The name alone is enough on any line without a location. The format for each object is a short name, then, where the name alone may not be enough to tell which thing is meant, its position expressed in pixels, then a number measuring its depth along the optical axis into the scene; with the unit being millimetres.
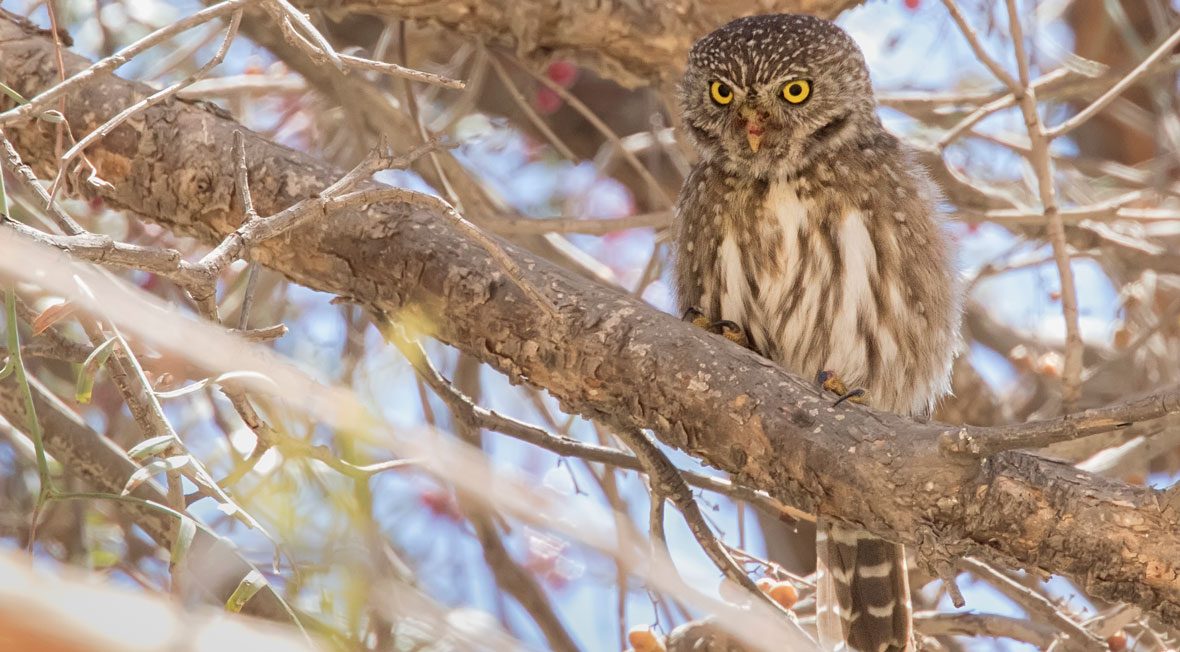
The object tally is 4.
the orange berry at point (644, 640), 6176
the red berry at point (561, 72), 10492
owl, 7383
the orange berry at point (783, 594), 6430
